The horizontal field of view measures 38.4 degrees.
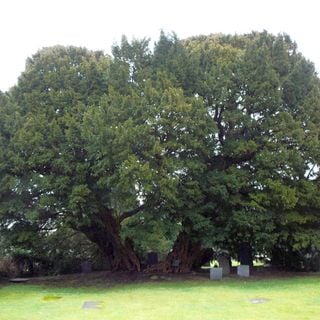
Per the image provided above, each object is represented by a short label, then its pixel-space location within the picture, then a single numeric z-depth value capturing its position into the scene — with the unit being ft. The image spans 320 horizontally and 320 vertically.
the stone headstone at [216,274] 64.34
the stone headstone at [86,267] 83.89
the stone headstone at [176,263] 73.26
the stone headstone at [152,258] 80.18
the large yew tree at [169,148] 62.49
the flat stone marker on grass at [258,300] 42.47
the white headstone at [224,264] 72.28
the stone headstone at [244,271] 67.63
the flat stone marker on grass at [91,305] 42.24
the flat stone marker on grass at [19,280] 72.03
